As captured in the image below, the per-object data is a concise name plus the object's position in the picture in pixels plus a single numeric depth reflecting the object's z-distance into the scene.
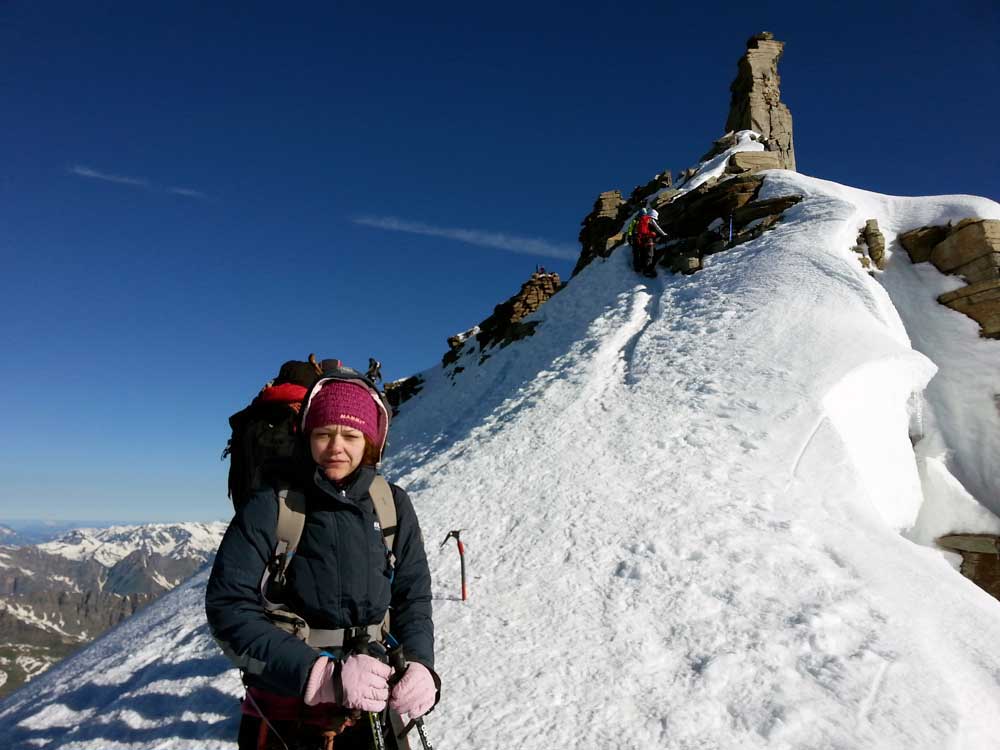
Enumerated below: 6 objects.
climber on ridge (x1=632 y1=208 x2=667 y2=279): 23.50
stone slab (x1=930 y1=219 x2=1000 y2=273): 15.15
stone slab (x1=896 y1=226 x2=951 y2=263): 16.78
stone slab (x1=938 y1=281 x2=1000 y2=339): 14.10
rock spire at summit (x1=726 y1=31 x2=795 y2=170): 47.97
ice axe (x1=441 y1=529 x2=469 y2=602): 8.16
